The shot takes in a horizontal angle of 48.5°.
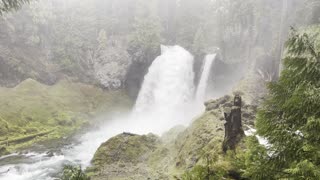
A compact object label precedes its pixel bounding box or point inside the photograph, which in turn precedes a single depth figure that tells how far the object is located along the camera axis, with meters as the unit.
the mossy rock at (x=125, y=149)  34.74
